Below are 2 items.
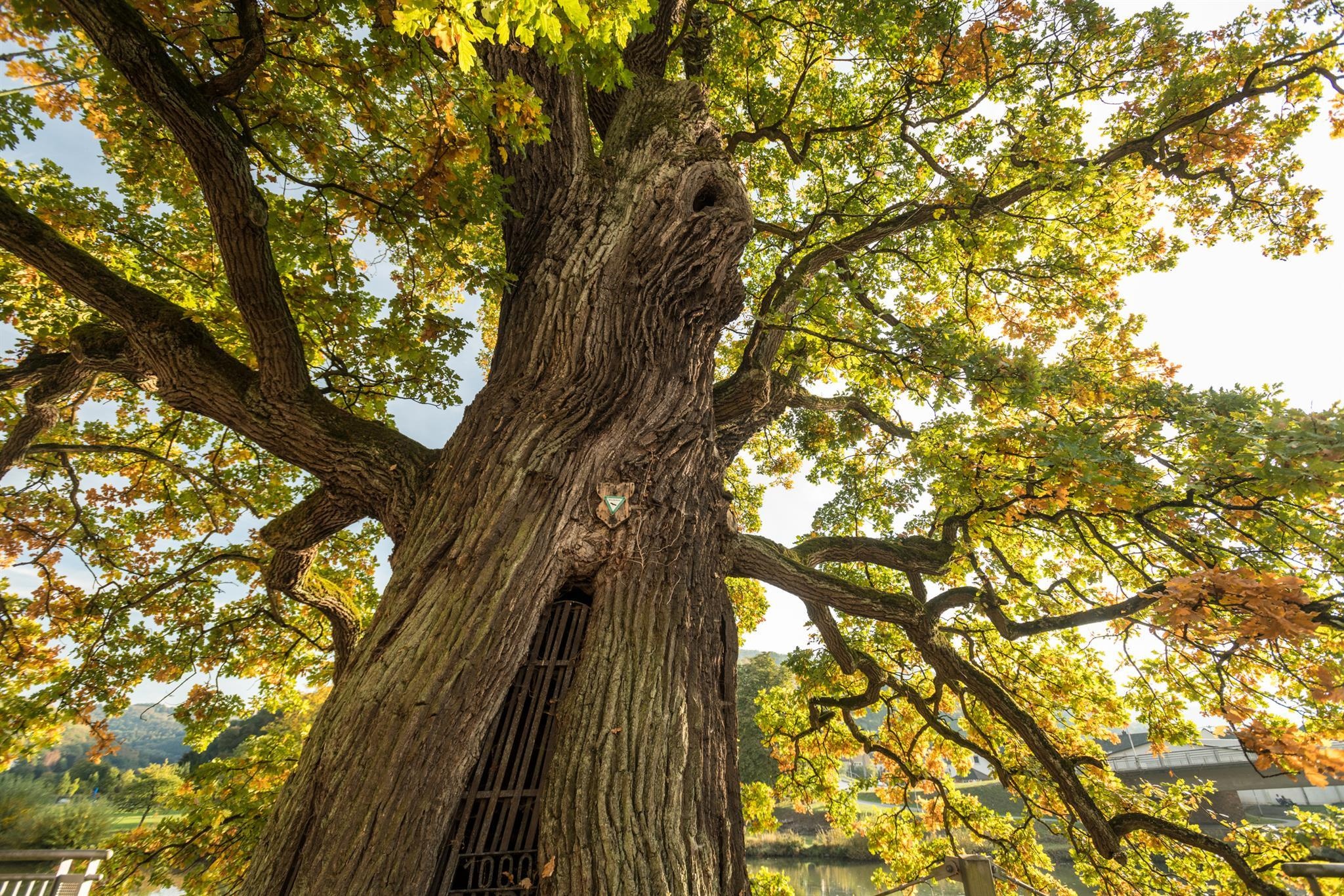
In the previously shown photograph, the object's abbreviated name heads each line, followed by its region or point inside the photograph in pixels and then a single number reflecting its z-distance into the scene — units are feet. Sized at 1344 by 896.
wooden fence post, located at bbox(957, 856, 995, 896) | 11.07
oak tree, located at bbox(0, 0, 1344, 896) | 6.97
